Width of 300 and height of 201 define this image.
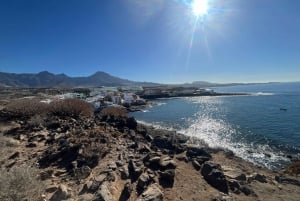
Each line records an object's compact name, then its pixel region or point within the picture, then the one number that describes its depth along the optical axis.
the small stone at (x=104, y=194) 4.68
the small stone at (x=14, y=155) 7.58
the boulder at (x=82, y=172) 6.00
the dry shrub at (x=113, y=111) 25.09
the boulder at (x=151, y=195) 5.01
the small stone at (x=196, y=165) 7.35
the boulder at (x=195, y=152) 8.81
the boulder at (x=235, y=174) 7.01
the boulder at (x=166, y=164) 6.76
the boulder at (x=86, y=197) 4.68
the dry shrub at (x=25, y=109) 14.11
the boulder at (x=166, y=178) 5.97
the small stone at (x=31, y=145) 8.83
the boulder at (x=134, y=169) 6.10
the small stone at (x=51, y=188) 5.20
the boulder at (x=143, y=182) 5.54
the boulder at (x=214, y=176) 6.10
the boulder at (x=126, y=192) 5.17
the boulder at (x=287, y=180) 7.65
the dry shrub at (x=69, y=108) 15.62
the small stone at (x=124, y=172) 6.06
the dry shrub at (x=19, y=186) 3.98
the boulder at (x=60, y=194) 4.85
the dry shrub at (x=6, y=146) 7.48
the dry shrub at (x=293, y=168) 9.69
